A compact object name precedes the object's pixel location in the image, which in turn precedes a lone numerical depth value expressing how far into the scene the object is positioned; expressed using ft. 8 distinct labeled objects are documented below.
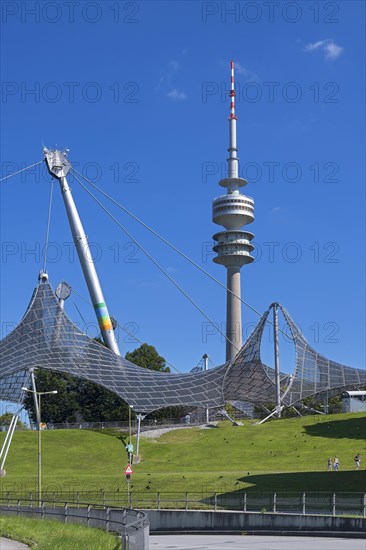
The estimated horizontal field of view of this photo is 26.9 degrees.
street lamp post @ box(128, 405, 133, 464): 207.00
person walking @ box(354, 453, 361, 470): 183.78
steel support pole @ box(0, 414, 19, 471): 228.02
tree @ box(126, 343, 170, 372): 442.50
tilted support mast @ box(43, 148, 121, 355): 398.42
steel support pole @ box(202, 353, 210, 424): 476.79
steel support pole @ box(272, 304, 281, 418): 303.44
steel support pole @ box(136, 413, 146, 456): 238.72
